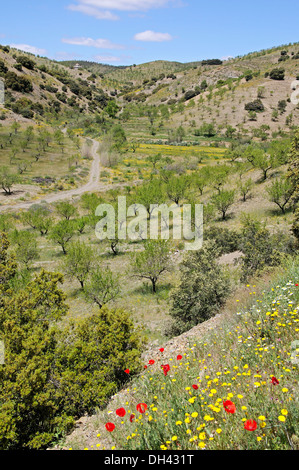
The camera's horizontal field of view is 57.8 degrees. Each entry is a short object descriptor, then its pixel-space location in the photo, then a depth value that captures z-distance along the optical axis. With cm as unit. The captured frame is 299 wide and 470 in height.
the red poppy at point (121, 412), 377
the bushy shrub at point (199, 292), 1446
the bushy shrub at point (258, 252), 1681
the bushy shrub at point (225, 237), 2711
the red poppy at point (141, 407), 377
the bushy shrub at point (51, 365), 701
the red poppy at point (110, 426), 342
